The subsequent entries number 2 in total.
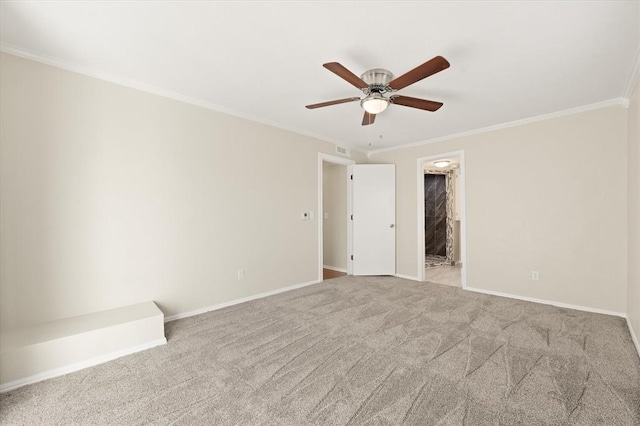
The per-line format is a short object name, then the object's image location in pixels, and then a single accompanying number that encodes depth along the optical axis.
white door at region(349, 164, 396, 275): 5.10
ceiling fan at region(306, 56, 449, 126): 2.08
